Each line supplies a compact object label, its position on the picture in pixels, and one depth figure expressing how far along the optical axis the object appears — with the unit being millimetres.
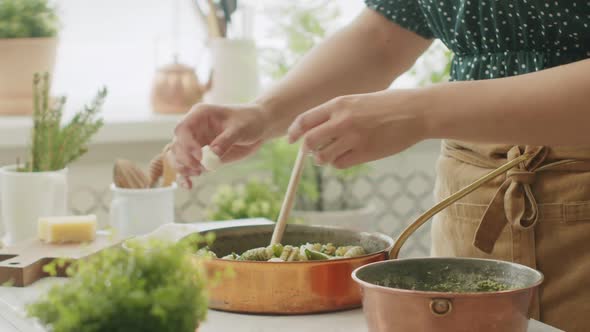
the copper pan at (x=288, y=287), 1195
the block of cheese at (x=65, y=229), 1586
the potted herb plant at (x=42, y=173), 1743
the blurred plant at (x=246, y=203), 2512
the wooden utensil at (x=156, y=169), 1797
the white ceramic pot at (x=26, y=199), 1740
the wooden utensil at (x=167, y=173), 1809
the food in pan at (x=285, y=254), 1279
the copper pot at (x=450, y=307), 1003
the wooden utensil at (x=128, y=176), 1793
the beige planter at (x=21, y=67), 2512
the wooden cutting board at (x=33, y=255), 1413
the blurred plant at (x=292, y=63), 2748
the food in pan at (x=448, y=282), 1146
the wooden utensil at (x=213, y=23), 2760
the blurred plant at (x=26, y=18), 2477
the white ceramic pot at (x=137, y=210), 1763
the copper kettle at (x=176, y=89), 2723
